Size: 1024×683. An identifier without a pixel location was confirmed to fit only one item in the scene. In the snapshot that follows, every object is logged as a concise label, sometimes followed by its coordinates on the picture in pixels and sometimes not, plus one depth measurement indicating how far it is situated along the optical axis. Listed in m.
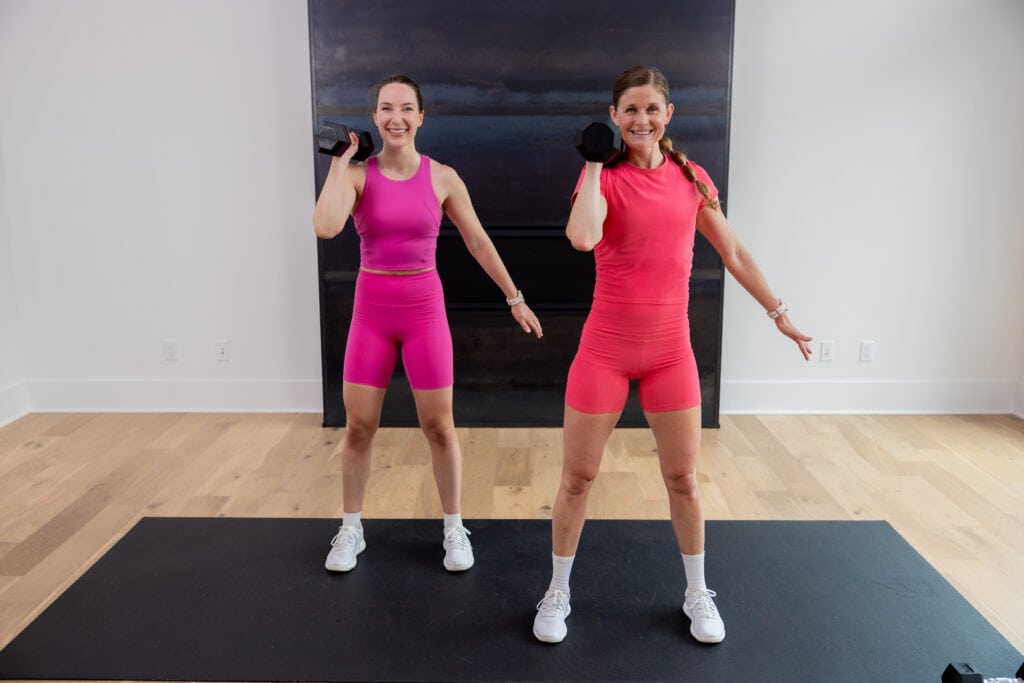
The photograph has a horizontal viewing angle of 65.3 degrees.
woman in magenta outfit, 2.37
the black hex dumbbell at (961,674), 1.68
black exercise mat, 2.05
